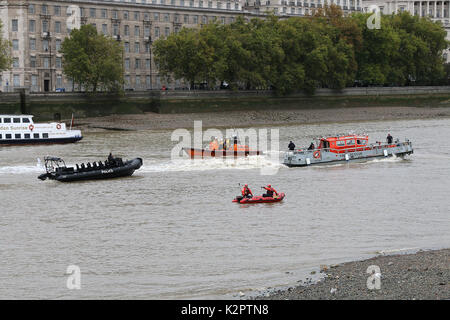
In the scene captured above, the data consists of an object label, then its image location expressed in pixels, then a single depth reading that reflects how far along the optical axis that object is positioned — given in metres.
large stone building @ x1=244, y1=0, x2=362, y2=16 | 176.75
